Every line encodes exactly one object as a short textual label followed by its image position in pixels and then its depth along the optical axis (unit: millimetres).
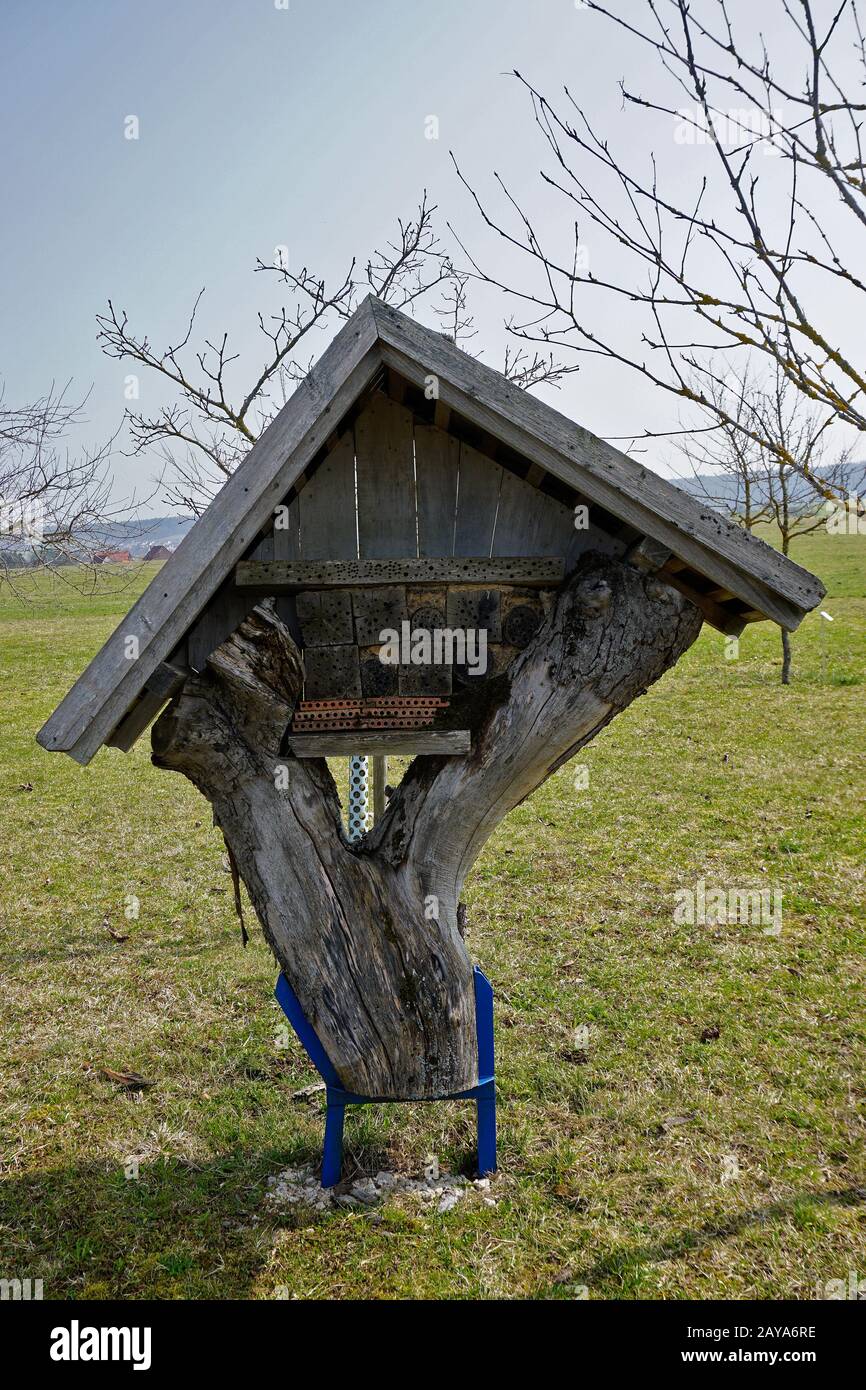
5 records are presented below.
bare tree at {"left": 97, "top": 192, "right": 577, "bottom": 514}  7625
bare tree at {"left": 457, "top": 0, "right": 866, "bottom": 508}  2771
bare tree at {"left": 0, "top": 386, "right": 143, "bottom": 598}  8406
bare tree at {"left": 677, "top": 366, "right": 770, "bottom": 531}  14086
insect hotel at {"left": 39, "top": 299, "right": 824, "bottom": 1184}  3926
